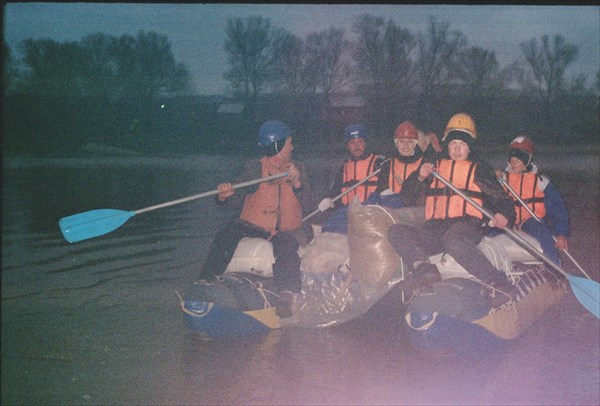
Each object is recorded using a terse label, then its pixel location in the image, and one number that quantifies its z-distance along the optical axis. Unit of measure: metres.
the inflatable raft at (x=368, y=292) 6.46
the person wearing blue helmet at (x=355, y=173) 8.46
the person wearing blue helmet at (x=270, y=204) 7.23
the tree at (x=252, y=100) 32.88
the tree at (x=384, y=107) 32.44
